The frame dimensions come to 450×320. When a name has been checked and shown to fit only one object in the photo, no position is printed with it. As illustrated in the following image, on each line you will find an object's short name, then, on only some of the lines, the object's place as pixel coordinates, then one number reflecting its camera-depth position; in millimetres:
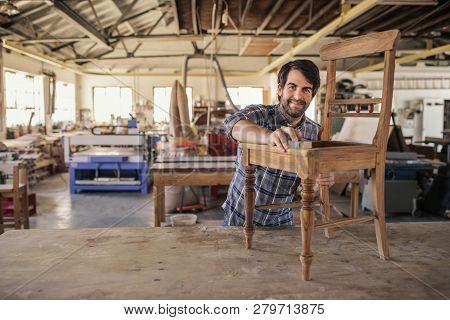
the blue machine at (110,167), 7027
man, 1712
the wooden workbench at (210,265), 1312
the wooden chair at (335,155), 1342
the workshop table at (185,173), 3533
